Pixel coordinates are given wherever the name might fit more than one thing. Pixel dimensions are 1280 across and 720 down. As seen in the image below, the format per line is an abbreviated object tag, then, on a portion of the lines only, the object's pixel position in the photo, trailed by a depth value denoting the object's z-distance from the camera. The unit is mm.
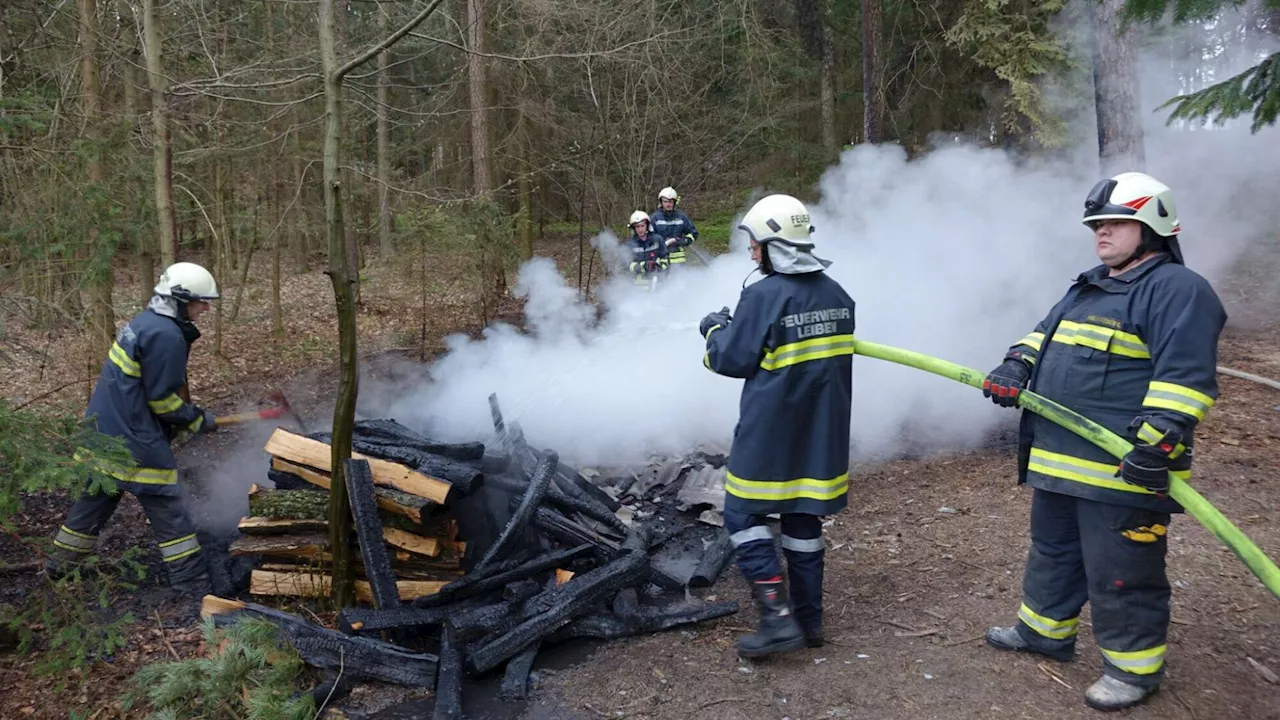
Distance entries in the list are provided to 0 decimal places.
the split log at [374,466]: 4535
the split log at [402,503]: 4477
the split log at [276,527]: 4887
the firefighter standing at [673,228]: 12180
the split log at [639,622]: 4176
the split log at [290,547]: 4852
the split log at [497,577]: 4352
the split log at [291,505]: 4891
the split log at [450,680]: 3619
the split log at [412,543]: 4625
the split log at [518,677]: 3746
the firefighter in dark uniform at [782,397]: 3635
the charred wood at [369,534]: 4293
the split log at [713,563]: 4762
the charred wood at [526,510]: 4629
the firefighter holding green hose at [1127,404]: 2844
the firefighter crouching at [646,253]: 12023
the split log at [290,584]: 4859
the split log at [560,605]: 3916
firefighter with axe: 4906
